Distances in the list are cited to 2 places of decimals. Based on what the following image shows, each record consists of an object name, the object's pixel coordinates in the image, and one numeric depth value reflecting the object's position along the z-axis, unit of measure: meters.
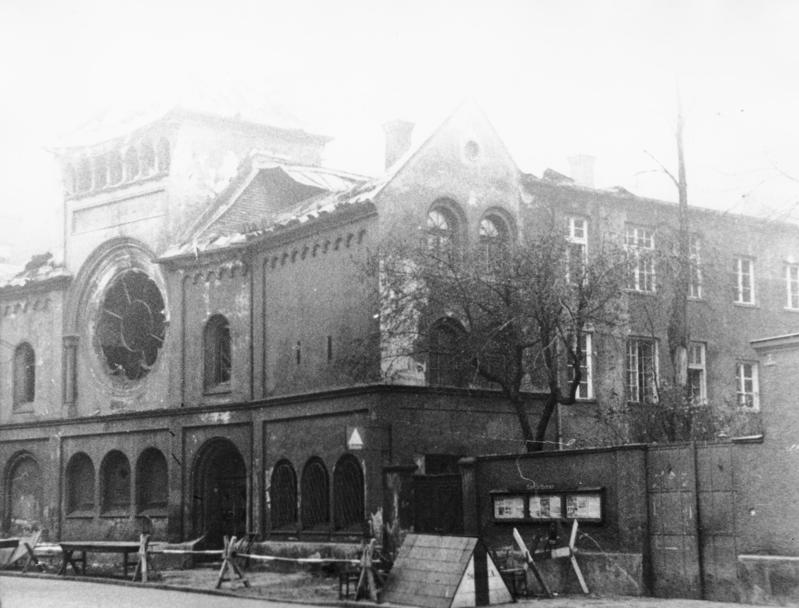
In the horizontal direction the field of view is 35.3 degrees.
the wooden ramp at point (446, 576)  19.89
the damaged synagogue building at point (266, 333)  29.81
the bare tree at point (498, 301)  26.12
